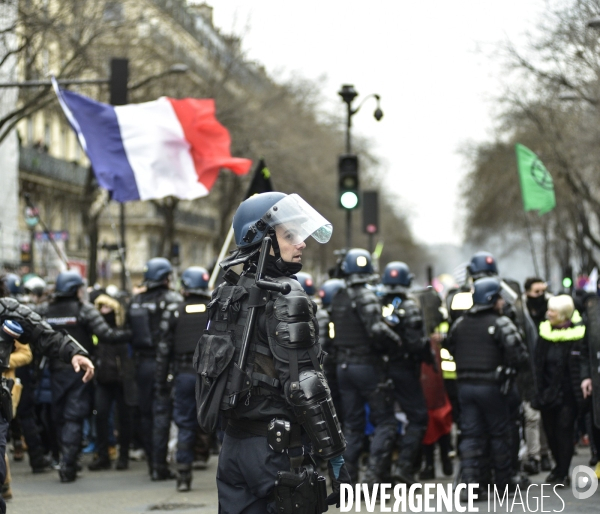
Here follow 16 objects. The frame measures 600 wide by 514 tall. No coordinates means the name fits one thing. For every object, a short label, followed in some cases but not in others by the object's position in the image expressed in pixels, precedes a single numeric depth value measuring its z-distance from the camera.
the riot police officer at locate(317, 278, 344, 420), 10.33
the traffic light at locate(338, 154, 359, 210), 15.13
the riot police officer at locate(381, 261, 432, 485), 9.93
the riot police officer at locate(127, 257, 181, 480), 10.76
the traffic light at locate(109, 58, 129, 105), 15.59
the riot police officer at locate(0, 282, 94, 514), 6.80
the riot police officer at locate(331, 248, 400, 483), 9.55
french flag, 13.23
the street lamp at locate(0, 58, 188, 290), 15.53
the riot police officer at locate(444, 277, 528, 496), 8.85
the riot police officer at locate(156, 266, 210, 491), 9.77
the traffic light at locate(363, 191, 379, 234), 20.23
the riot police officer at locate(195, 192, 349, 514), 4.80
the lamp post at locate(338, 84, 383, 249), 15.16
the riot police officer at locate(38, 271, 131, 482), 10.41
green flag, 17.64
